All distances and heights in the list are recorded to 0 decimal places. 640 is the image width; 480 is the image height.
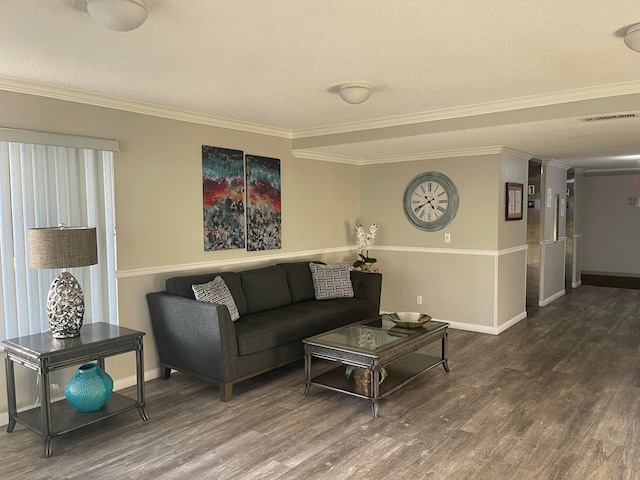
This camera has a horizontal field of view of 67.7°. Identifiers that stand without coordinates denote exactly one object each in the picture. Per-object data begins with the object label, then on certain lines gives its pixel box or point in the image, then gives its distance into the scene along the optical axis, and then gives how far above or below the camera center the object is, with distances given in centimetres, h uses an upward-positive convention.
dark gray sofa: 367 -88
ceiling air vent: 349 +75
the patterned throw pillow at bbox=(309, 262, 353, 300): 517 -67
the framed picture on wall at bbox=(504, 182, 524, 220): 571 +20
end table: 285 -86
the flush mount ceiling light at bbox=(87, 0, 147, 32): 199 +89
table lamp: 299 -24
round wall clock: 585 +22
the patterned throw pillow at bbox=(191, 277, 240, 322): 388 -60
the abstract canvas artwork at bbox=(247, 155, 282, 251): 500 +18
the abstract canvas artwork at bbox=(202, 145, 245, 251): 456 +23
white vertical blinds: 328 +7
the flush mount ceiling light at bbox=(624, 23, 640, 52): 230 +88
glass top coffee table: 343 -101
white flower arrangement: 629 -23
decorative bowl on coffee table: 407 -89
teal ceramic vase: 312 -110
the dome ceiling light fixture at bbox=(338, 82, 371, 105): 334 +91
